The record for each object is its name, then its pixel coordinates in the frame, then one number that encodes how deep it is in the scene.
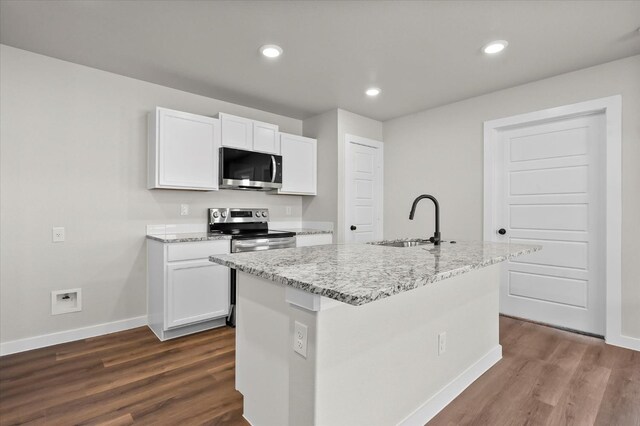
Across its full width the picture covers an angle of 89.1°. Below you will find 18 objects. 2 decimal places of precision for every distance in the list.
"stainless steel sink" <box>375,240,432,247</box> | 2.35
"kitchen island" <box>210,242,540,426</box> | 1.15
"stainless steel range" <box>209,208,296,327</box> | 3.17
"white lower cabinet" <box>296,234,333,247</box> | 3.65
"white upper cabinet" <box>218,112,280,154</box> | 3.43
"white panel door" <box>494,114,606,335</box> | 2.95
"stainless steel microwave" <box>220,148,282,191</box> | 3.39
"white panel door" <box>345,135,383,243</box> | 4.21
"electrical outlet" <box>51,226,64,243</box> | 2.74
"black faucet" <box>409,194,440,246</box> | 2.14
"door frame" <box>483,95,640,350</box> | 2.72
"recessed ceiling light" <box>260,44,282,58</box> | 2.53
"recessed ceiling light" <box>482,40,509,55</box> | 2.46
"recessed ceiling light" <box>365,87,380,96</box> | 3.43
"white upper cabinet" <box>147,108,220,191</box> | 3.00
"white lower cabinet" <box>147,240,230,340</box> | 2.79
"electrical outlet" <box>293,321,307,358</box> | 1.17
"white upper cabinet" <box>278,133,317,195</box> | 3.97
